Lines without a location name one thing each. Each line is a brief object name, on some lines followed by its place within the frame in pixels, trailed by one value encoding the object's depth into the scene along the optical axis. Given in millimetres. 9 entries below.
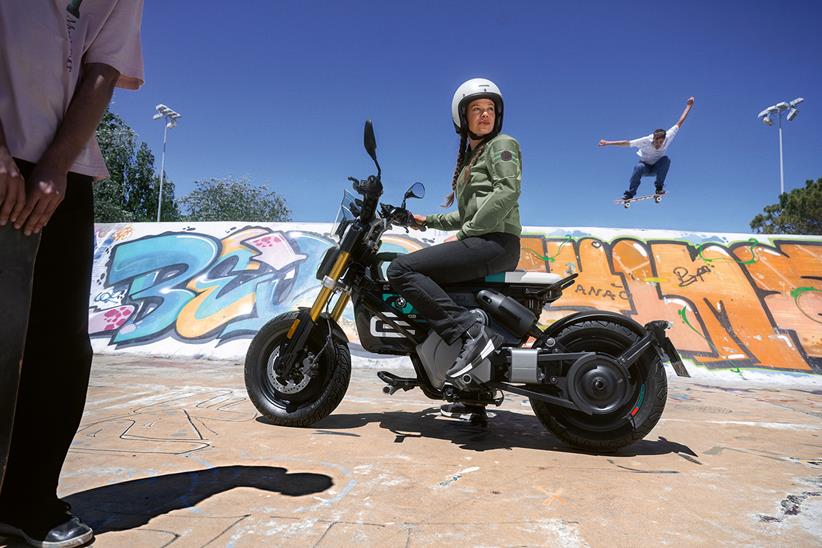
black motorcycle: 3025
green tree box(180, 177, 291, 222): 40156
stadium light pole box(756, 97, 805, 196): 21922
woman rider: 3021
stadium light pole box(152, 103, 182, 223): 27845
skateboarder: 9930
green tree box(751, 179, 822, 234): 30375
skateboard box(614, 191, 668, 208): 10883
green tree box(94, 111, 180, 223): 28656
